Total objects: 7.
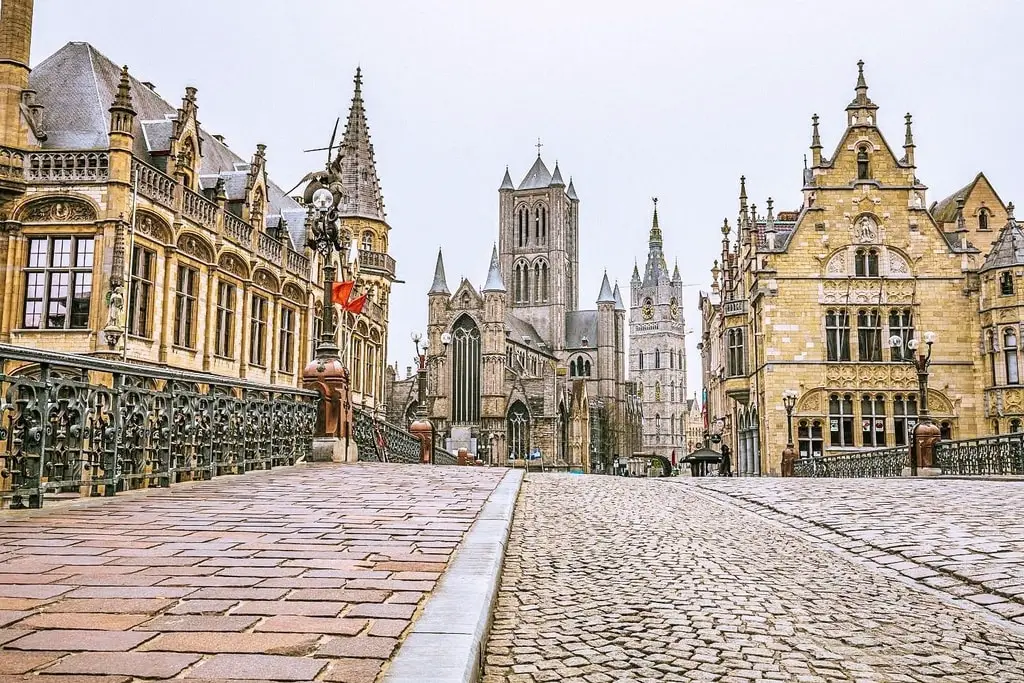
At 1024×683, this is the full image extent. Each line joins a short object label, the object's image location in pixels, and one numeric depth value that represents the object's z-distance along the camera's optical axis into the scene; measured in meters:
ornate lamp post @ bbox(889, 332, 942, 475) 23.58
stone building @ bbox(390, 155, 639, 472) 81.26
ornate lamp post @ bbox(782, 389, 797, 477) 32.25
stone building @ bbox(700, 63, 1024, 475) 36.59
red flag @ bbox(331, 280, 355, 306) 22.73
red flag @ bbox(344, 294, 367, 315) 27.60
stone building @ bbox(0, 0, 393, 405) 21.77
